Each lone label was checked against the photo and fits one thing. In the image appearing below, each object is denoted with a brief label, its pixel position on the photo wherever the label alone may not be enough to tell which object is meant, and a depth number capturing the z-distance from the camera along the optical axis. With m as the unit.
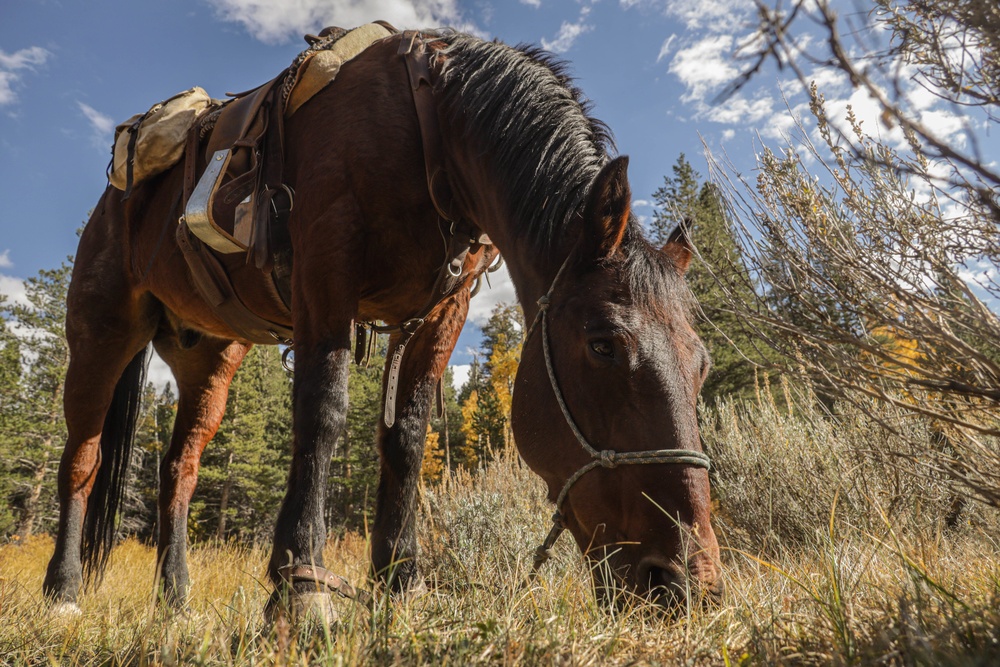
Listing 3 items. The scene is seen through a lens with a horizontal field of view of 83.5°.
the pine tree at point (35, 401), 19.97
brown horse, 1.85
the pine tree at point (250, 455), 26.03
